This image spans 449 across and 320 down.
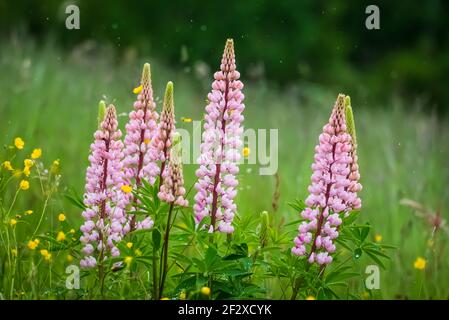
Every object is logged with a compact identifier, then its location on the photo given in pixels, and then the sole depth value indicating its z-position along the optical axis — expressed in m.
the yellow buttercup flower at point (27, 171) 3.21
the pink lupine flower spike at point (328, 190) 2.83
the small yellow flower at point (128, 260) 2.69
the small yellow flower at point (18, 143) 3.28
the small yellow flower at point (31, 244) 2.96
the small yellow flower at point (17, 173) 3.19
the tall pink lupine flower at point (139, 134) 3.02
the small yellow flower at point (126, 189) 2.84
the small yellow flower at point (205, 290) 2.63
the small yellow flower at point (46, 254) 2.94
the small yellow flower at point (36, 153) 3.26
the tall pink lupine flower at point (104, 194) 2.92
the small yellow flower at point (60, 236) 2.89
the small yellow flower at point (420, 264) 3.42
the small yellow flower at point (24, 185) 3.21
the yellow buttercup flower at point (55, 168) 3.19
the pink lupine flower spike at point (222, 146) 2.88
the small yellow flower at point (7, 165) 3.14
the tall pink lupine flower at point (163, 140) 2.79
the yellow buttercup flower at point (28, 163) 3.20
